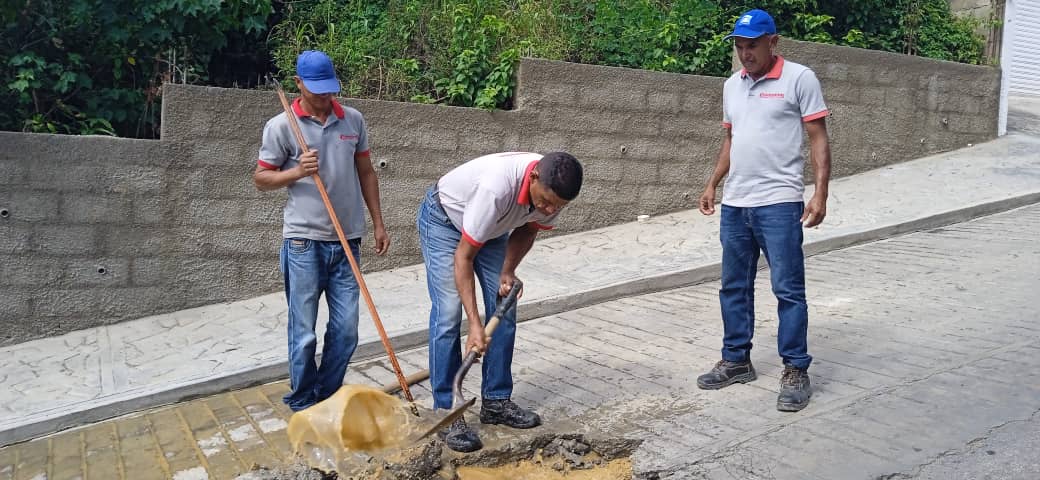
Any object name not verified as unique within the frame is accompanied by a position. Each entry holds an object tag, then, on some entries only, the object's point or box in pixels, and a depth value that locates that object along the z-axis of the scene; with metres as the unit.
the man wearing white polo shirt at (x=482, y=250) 3.76
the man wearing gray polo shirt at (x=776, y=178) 4.27
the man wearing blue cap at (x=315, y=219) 4.36
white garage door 12.93
